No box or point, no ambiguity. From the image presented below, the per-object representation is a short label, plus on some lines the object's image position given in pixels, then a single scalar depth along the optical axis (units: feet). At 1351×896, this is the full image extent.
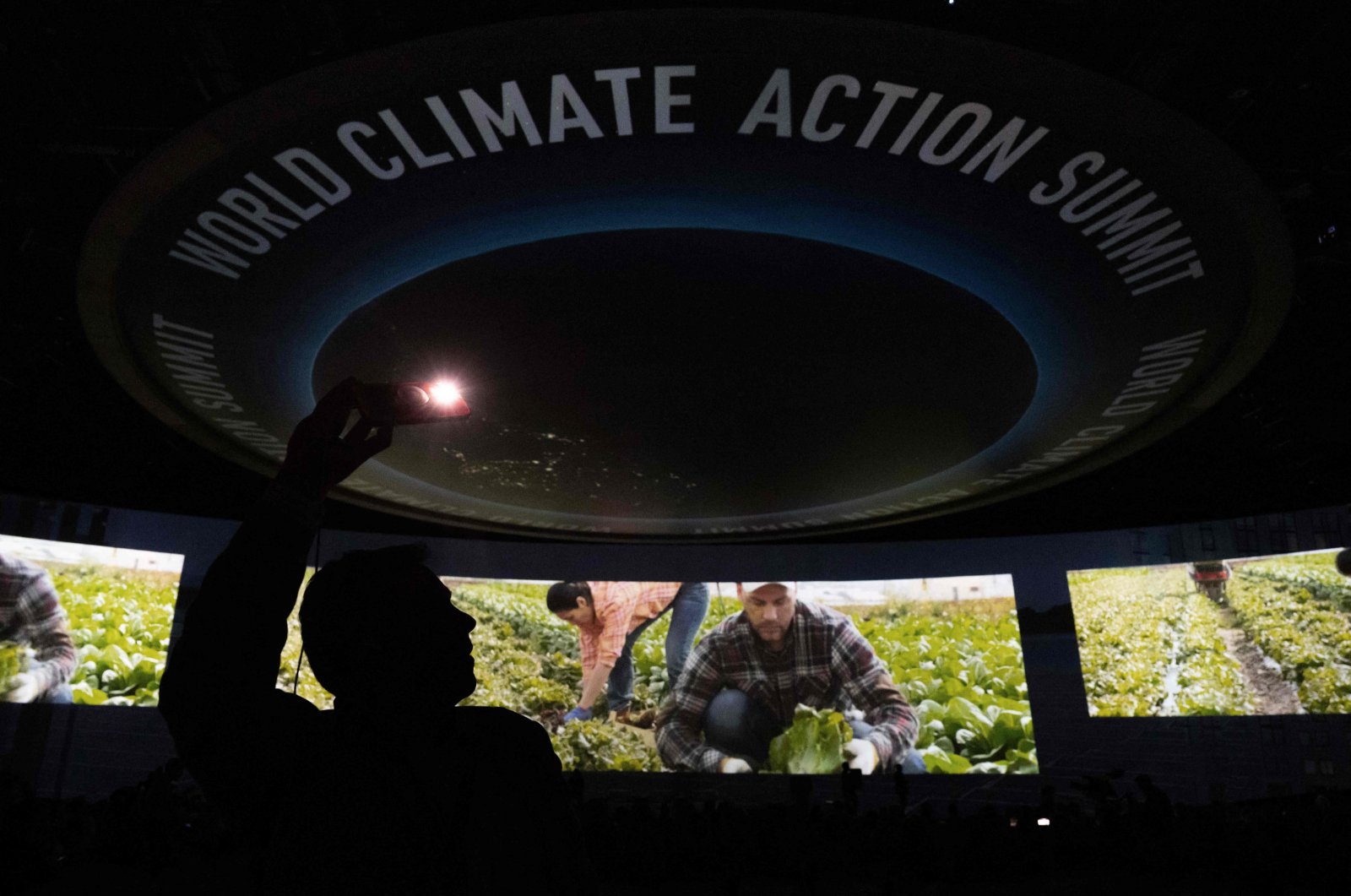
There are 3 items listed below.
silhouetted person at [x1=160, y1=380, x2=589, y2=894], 4.22
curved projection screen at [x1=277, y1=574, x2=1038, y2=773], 59.21
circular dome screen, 18.66
